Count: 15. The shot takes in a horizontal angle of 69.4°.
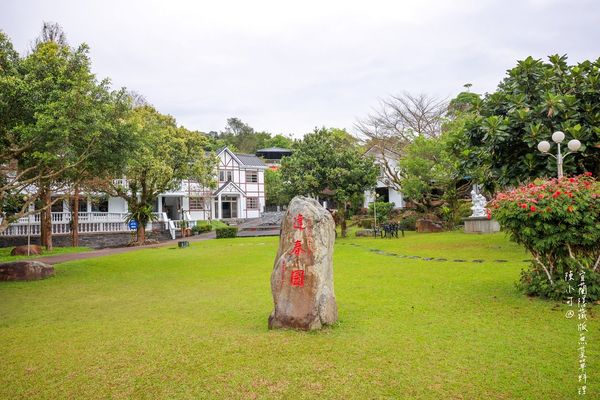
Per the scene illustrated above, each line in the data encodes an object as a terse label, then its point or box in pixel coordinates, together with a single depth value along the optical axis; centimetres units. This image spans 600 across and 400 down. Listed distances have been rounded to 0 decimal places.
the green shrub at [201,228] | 3374
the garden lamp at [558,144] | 971
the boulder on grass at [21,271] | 1184
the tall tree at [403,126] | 3400
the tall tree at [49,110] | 1005
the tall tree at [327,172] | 2356
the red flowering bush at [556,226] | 698
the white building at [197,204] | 2766
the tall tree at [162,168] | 2342
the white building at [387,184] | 3588
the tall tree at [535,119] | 1072
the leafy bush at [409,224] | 2887
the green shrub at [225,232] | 2839
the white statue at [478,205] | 2358
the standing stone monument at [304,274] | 614
